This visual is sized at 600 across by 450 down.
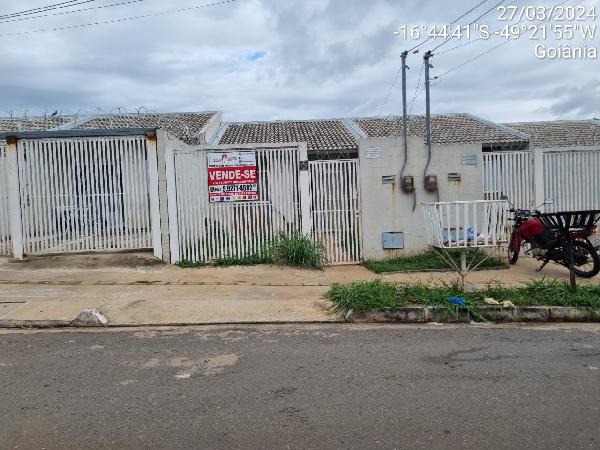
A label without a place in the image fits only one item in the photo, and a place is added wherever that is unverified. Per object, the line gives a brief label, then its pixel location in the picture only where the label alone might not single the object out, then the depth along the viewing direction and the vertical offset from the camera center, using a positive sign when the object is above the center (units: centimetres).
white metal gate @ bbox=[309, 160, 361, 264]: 1021 +5
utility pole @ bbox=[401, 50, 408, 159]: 1247 +288
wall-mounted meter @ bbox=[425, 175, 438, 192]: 1019 +35
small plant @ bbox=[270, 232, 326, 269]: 984 -83
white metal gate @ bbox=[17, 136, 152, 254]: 1000 +53
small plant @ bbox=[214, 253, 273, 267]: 998 -96
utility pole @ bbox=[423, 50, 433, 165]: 1205 +278
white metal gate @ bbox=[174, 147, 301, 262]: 1003 +0
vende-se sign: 1002 +63
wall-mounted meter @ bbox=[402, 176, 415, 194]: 1020 +35
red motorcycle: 856 -82
